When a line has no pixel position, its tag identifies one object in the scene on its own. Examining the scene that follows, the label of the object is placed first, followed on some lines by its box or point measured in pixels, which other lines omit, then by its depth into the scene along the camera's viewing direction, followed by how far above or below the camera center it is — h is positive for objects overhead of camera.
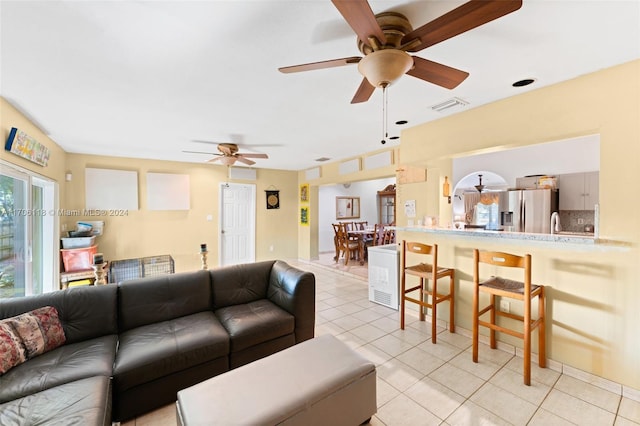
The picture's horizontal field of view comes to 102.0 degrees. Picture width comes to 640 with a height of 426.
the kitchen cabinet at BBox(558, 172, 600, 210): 4.23 +0.32
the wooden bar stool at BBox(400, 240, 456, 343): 2.75 -0.73
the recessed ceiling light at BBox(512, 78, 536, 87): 2.10 +1.05
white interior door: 5.97 -0.32
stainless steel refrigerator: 4.53 +0.01
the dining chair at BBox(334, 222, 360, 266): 5.97 -0.77
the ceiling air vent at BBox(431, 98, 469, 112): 2.50 +1.05
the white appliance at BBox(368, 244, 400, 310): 3.58 -0.94
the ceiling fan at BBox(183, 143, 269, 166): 3.82 +0.85
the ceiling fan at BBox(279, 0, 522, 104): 1.07 +0.84
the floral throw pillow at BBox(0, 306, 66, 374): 1.58 -0.81
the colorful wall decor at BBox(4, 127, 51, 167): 2.46 +0.68
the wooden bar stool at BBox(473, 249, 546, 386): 2.06 -0.73
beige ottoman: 1.28 -0.99
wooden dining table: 6.15 -0.72
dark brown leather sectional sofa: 1.39 -0.97
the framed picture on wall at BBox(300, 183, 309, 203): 6.61 +0.45
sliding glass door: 2.77 -0.31
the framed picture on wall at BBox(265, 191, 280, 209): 6.51 +0.28
